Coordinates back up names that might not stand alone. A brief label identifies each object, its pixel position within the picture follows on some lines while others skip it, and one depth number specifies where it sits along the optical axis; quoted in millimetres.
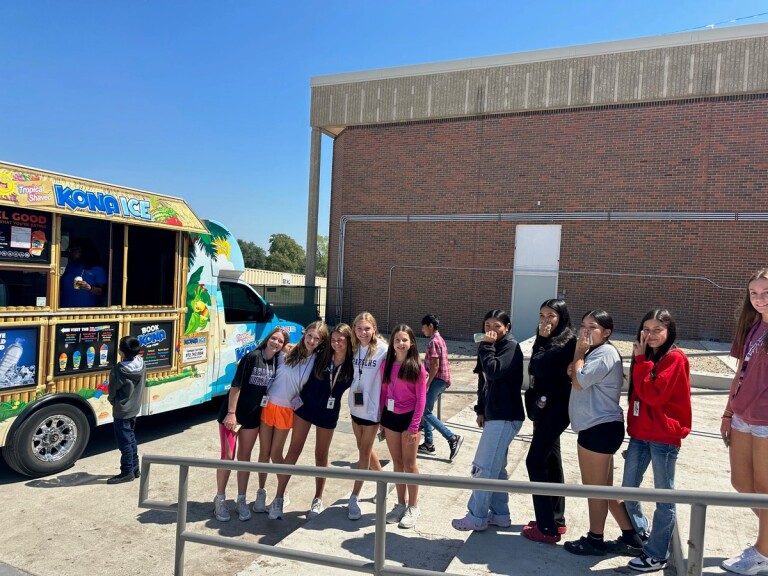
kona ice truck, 4855
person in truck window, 5398
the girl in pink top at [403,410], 3955
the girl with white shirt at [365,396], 4074
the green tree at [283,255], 68688
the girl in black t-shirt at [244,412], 4328
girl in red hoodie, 3076
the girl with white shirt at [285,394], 4348
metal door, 15750
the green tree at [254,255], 76481
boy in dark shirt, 5148
